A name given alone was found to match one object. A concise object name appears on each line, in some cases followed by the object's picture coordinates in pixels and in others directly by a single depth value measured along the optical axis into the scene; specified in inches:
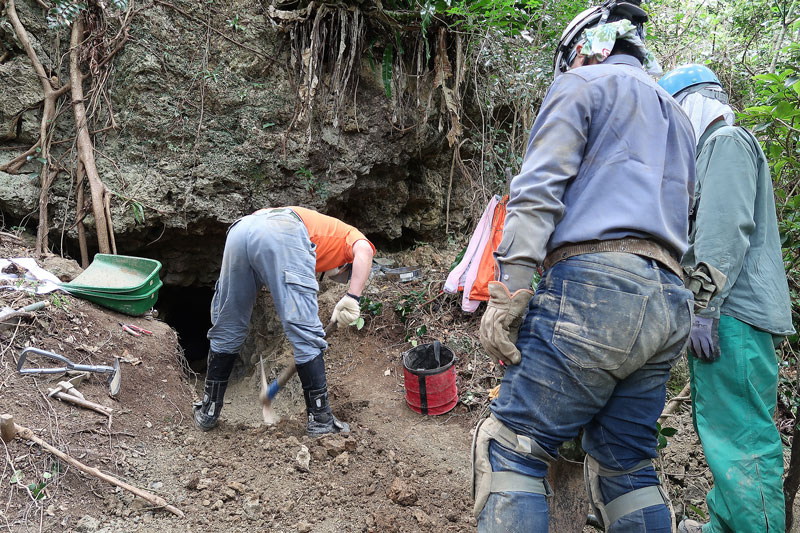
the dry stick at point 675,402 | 100.3
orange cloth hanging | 169.3
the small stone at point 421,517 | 89.7
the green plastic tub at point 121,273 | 153.0
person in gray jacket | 59.1
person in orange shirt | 115.2
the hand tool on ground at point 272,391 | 130.8
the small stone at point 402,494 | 95.9
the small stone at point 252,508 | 93.4
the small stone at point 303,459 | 107.7
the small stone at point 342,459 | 109.7
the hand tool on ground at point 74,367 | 108.0
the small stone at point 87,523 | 85.6
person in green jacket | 74.0
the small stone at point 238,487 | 100.0
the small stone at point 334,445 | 113.0
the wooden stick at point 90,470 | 91.5
